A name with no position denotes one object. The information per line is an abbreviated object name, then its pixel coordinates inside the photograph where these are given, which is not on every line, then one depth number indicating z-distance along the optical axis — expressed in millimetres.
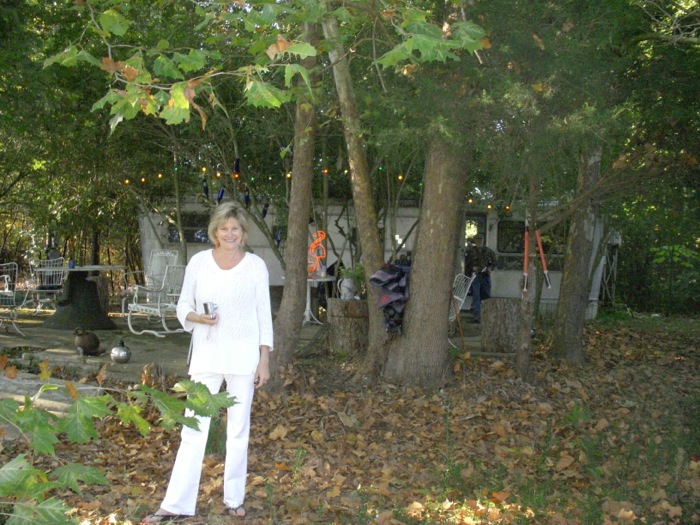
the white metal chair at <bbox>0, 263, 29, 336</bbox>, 10706
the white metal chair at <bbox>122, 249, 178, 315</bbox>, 13614
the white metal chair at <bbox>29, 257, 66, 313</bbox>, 12922
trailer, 14895
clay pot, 8805
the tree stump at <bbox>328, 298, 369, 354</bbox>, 8953
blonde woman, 4438
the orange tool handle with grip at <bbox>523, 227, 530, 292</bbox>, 8055
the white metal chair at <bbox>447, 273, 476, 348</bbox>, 11086
